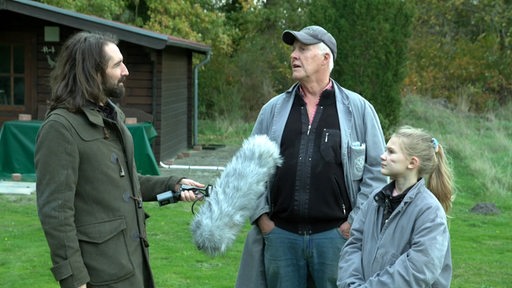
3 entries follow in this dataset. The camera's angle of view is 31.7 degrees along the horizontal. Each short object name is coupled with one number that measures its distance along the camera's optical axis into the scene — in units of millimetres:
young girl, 3801
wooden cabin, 16922
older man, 4621
